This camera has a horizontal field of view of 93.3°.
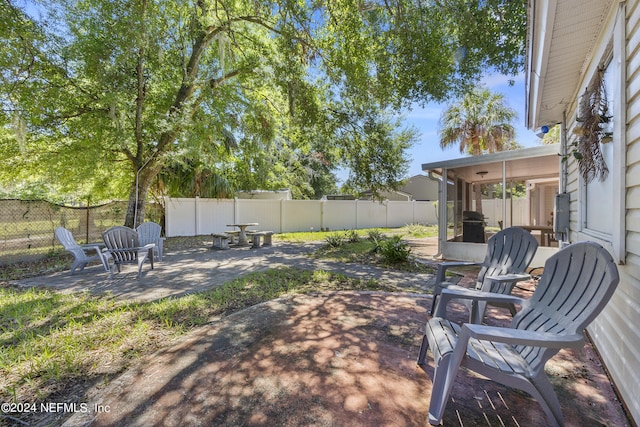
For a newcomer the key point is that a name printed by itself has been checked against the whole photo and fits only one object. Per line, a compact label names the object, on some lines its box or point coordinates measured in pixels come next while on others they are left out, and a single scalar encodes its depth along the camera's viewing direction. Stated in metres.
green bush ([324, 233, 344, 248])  9.09
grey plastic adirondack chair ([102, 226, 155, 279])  5.14
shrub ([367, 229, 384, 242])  9.44
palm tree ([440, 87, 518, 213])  13.29
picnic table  9.91
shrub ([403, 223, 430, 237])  13.69
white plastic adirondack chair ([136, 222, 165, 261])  6.38
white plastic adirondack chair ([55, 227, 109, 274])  5.17
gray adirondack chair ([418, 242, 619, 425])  1.58
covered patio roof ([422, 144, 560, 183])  6.11
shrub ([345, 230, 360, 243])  10.23
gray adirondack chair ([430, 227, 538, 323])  2.97
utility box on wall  4.40
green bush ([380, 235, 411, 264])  6.62
